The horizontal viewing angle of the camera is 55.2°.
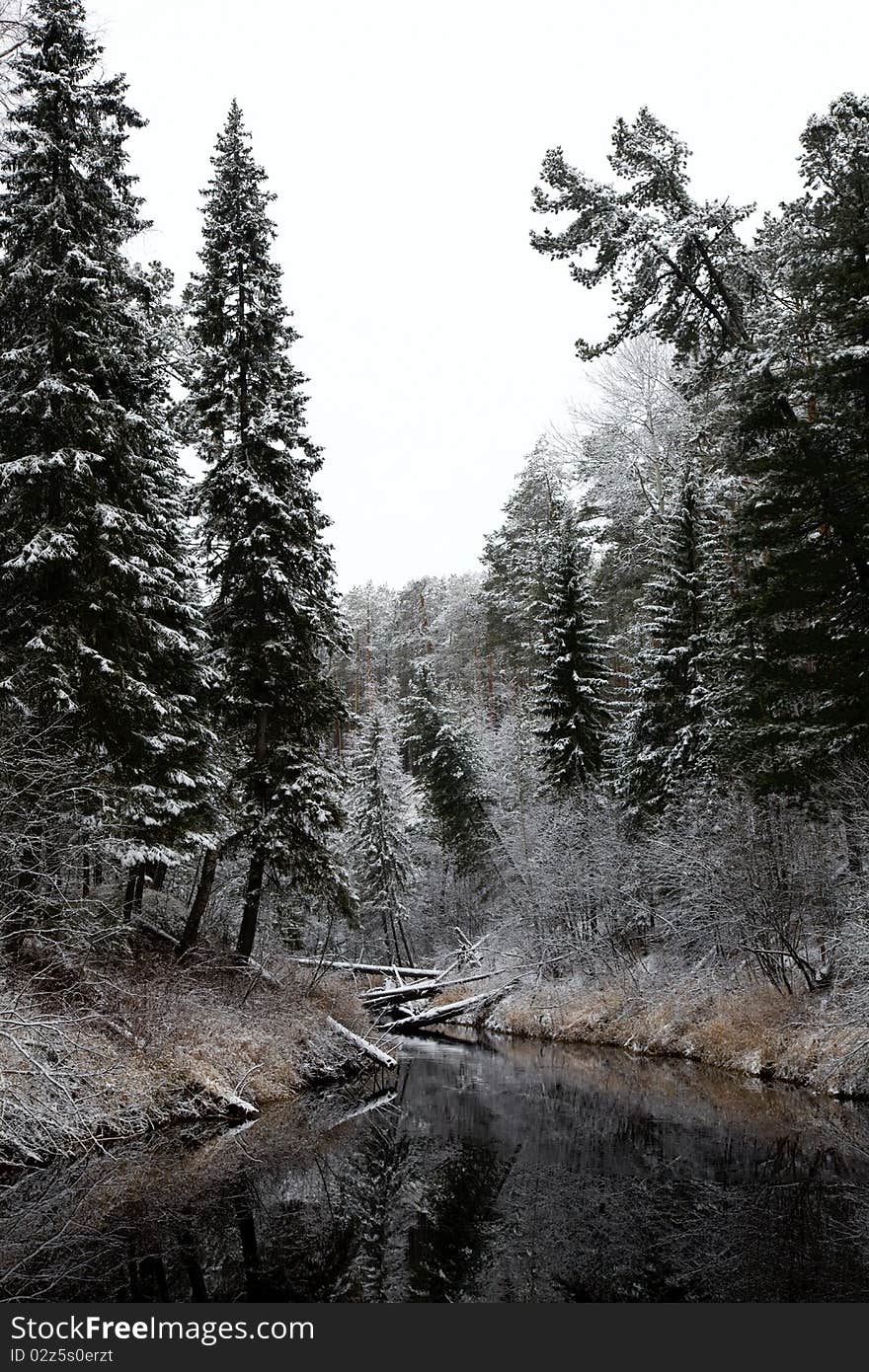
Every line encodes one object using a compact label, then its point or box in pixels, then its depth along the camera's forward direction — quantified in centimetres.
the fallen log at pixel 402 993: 2935
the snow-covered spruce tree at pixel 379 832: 4022
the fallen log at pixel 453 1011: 2912
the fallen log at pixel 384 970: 2531
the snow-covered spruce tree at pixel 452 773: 3669
